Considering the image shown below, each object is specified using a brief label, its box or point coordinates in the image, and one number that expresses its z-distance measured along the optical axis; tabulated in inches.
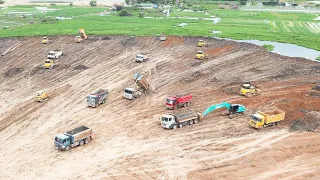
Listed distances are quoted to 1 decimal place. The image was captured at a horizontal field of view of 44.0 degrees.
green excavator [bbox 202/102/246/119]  1830.7
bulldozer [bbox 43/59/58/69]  2736.2
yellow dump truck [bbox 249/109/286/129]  1715.1
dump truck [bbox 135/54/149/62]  2834.6
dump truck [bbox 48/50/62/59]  2955.2
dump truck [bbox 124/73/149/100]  2117.4
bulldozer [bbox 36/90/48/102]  2159.2
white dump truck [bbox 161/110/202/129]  1732.3
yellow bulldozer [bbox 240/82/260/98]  2105.9
